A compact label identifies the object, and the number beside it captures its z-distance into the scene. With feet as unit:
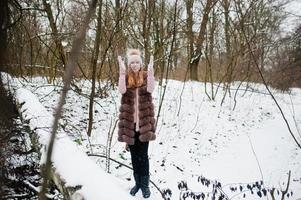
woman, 15.60
